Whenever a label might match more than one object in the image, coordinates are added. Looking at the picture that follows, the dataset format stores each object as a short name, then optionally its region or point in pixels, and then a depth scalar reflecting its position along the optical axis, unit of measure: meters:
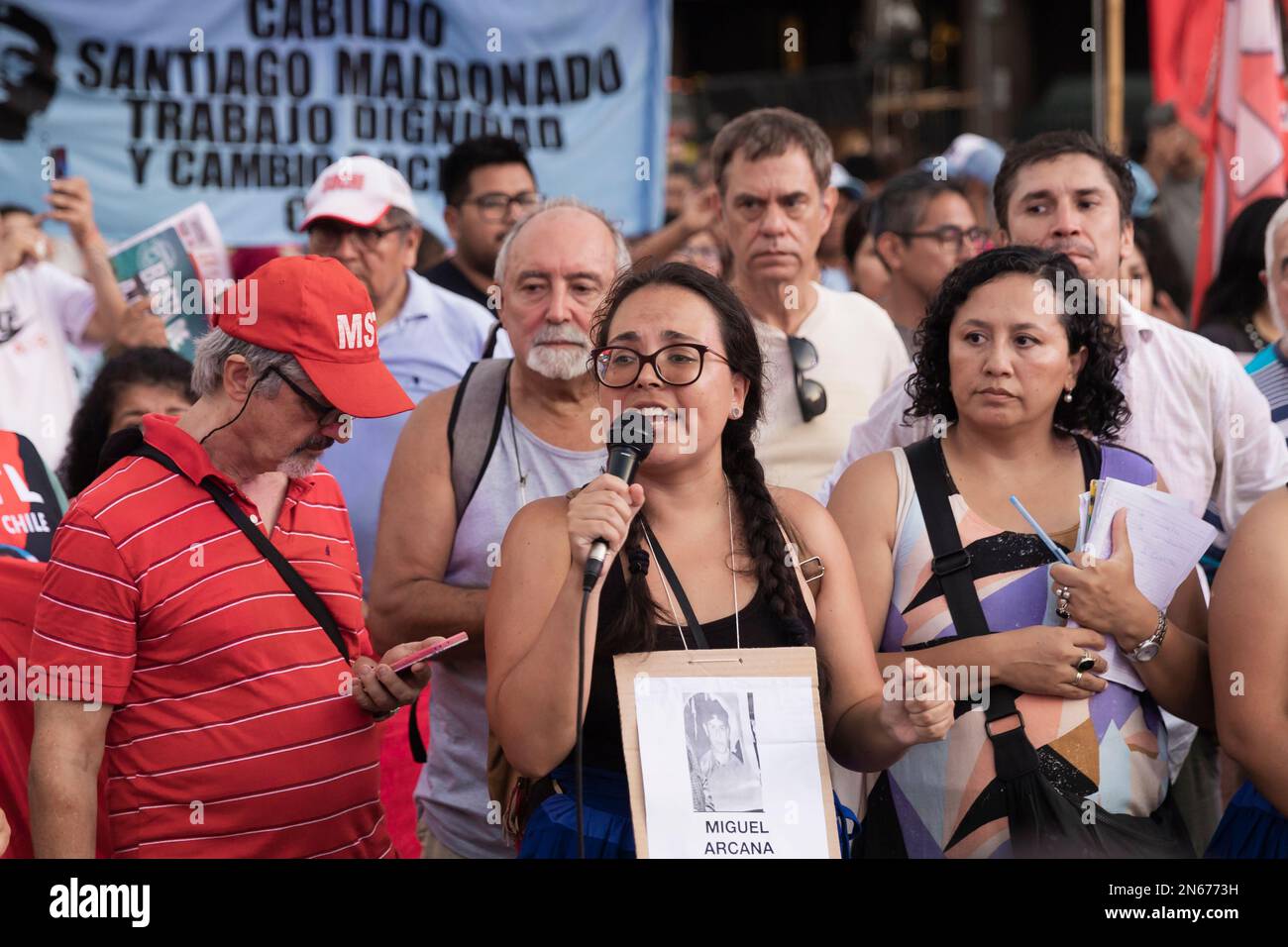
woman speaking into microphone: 2.42
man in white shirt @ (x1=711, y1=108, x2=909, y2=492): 4.05
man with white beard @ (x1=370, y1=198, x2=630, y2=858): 3.33
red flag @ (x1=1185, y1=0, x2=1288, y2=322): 5.59
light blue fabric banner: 5.97
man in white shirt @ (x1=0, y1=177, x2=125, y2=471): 4.99
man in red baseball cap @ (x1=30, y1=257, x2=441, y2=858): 2.54
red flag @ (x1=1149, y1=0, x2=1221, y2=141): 6.69
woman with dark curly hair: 2.84
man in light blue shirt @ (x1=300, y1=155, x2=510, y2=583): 4.73
